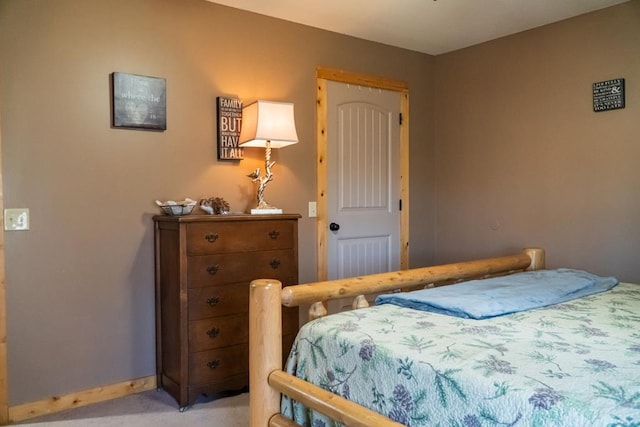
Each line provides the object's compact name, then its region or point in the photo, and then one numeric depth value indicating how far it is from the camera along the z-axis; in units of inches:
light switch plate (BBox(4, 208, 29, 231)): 99.5
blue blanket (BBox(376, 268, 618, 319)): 72.6
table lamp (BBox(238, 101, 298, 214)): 118.6
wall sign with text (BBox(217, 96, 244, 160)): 125.3
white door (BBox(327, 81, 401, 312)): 148.4
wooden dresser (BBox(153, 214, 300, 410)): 104.7
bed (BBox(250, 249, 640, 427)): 44.1
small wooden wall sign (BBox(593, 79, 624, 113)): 127.4
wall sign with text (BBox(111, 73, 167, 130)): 110.4
